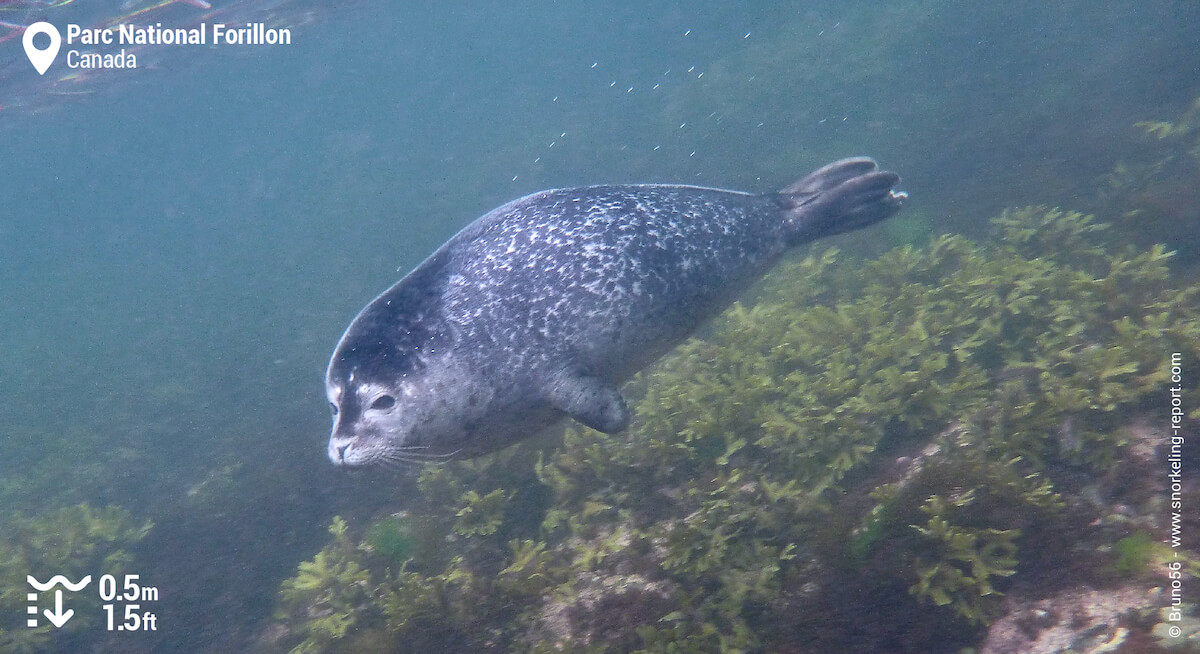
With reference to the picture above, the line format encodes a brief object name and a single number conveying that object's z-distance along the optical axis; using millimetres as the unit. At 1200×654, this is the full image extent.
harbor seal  3428
